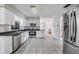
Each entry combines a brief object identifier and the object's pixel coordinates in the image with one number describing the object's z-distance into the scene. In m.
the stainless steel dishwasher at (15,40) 2.84
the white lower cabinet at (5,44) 2.50
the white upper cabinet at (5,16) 2.78
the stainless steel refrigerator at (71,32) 1.40
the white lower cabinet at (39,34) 6.62
